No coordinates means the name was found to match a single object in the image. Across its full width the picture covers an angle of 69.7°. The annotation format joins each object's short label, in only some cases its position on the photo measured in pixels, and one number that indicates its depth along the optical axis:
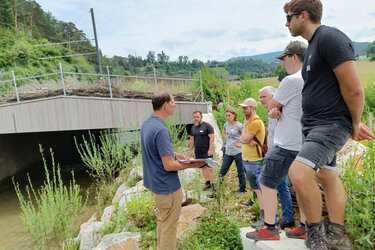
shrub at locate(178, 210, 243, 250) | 3.08
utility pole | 15.59
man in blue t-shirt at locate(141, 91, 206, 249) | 2.44
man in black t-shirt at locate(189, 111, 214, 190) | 5.04
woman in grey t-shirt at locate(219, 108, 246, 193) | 4.51
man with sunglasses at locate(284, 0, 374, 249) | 1.62
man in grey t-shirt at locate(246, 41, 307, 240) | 2.27
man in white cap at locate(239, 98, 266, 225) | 3.56
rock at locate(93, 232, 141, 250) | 3.30
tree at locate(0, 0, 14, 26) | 33.81
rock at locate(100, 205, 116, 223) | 4.65
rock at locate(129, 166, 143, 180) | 6.09
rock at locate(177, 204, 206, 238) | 3.58
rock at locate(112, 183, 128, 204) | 5.41
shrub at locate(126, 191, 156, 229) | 3.99
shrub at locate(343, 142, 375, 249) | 1.95
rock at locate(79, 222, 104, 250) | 4.19
